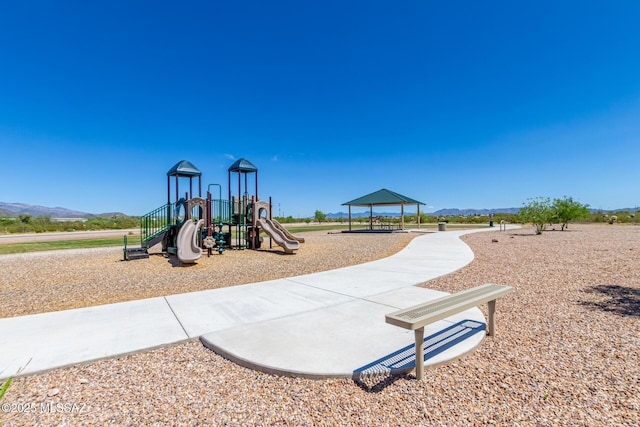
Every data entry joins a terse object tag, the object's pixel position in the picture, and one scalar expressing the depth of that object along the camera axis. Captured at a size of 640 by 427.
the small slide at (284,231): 12.91
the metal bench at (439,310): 2.73
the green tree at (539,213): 21.53
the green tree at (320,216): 61.62
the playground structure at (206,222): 10.30
